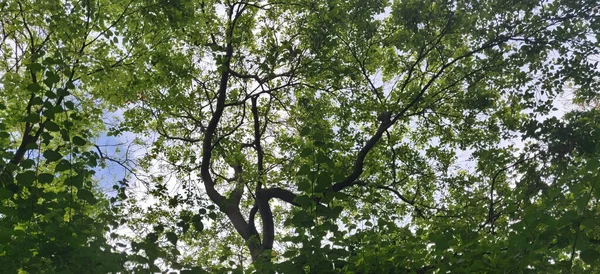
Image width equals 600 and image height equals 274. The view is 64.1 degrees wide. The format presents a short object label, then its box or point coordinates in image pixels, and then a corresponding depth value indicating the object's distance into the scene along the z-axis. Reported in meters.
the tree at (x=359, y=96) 8.45
